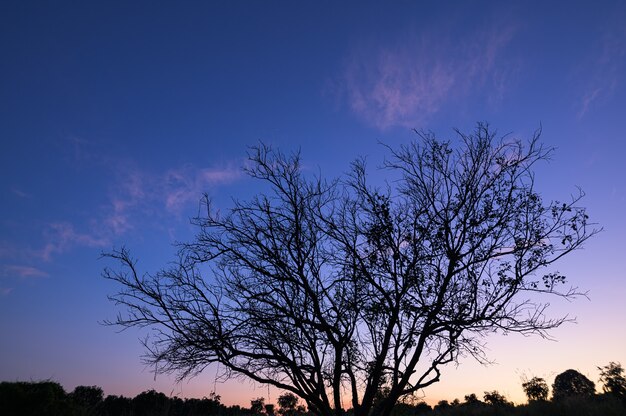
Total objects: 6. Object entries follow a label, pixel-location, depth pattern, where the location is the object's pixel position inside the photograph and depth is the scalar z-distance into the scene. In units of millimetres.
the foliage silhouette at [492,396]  29359
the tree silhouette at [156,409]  8466
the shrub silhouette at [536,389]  27219
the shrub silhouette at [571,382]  25141
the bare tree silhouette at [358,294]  8359
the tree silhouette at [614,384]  13750
